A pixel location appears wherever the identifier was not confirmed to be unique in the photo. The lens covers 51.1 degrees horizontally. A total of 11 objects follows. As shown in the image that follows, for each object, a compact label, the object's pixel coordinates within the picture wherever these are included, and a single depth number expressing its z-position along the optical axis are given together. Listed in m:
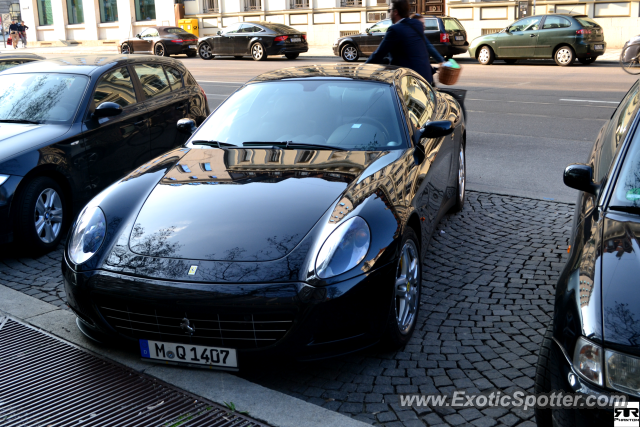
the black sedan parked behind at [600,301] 2.27
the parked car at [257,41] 26.77
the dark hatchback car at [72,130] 5.46
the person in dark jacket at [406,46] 7.47
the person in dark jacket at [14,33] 43.84
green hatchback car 20.72
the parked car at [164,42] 31.23
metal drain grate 3.20
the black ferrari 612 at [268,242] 3.27
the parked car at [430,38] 22.84
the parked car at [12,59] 9.26
